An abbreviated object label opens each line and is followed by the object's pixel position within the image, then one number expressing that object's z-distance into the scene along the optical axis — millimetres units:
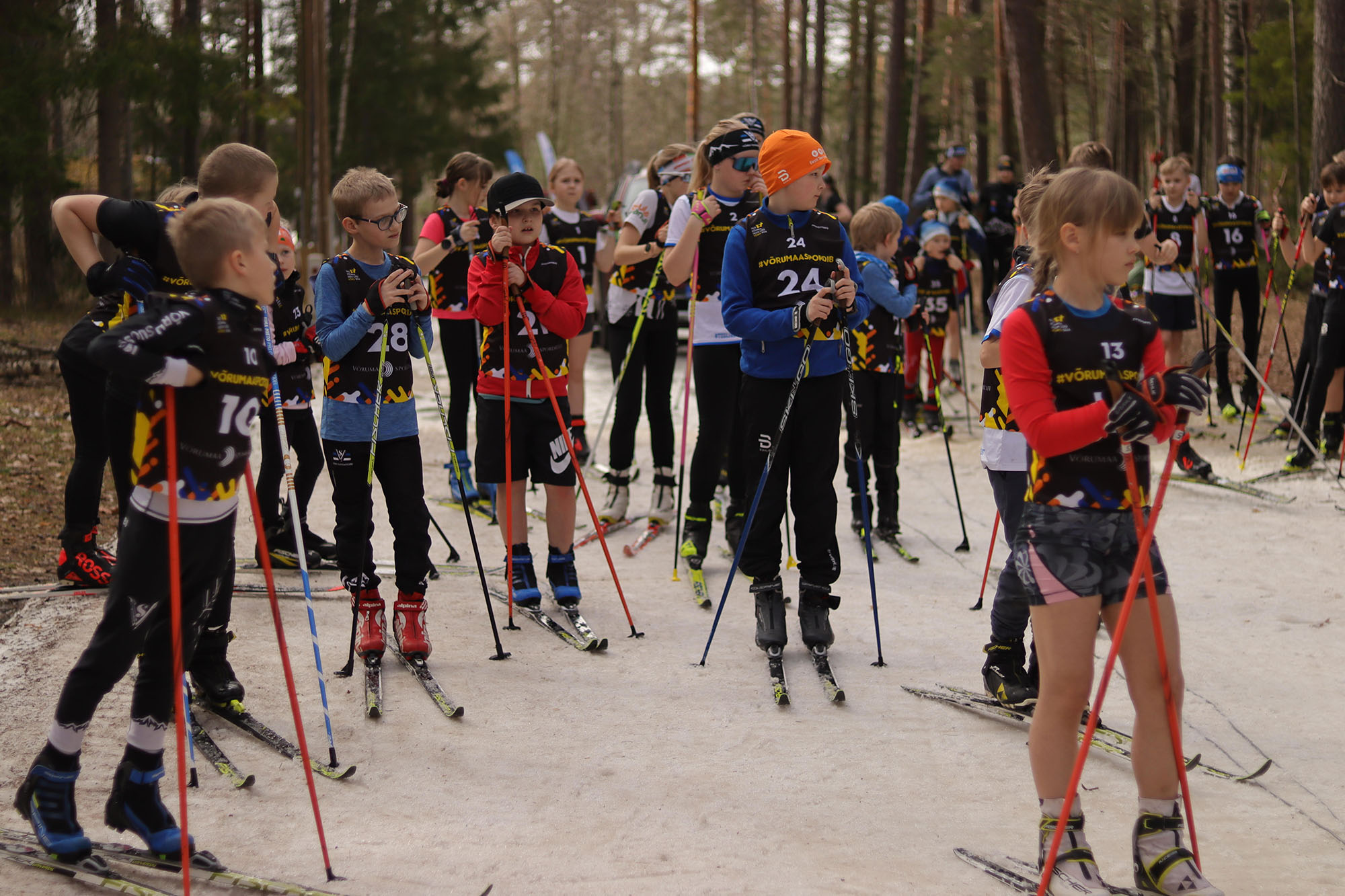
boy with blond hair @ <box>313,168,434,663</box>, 4535
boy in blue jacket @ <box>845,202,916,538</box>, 6463
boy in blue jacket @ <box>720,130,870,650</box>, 4645
